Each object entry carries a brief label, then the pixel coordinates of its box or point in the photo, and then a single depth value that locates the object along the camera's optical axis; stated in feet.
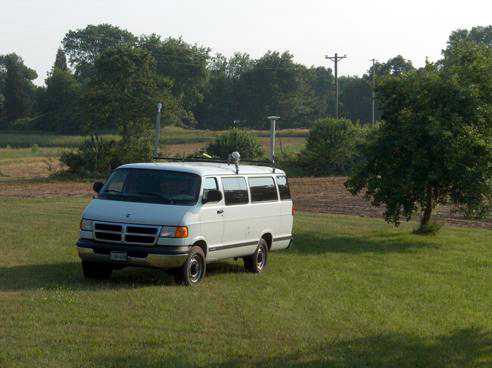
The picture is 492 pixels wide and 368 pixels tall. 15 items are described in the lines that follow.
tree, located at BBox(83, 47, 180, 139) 203.82
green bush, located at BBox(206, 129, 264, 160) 187.83
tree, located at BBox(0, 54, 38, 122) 422.00
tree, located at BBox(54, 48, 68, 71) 492.95
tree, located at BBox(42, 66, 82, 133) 368.27
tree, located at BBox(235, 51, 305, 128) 400.88
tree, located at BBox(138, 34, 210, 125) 402.93
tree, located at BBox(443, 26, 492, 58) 506.27
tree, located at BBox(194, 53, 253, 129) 410.31
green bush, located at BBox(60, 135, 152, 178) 176.04
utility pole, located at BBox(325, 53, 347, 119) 264.52
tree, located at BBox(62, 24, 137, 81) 467.93
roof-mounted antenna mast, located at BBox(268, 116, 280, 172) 130.80
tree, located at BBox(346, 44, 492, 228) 74.69
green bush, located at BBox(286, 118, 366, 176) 199.21
